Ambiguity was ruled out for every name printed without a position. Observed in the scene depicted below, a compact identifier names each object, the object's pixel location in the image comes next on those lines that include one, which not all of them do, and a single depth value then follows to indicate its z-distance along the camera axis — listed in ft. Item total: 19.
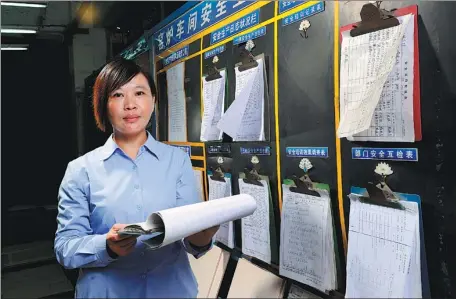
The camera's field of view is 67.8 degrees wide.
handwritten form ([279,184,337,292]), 2.65
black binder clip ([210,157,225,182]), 3.44
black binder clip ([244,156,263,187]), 3.22
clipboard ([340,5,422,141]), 2.07
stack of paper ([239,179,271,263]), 3.20
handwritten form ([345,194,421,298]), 2.12
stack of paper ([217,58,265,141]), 3.05
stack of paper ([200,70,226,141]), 3.32
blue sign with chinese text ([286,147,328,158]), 2.68
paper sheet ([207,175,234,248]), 3.40
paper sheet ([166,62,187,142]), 3.46
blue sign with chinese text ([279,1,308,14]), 2.83
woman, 2.45
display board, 2.03
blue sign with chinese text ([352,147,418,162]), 2.14
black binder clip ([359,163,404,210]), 2.23
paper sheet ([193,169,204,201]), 3.52
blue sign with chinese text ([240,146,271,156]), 3.13
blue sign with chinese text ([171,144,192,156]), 3.47
